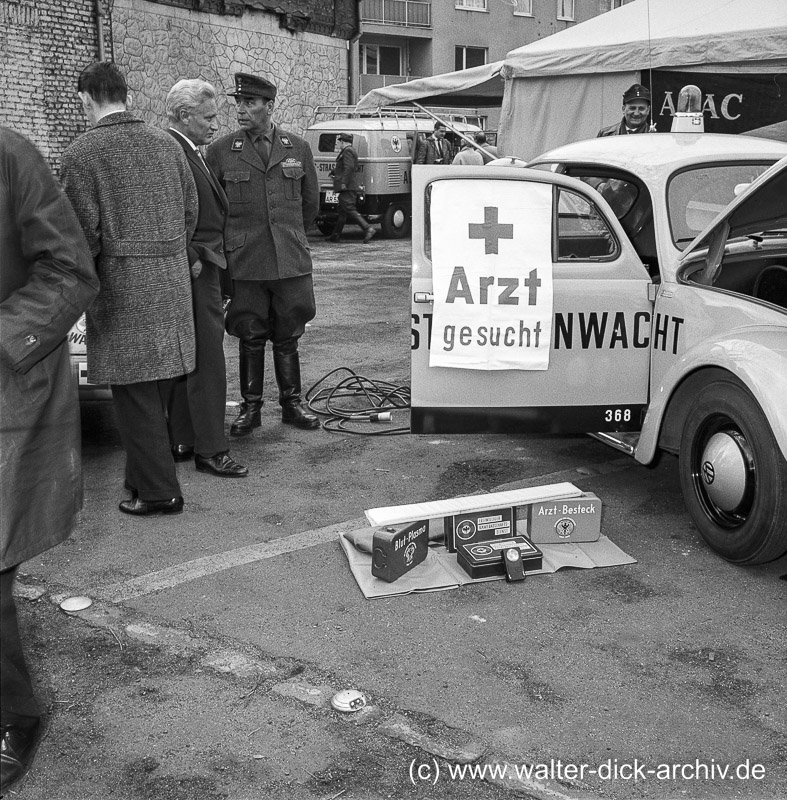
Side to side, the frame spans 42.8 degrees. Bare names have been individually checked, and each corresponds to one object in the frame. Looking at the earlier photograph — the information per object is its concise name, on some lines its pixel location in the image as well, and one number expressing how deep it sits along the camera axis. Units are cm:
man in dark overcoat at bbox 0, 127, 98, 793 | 260
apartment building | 3906
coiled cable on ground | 668
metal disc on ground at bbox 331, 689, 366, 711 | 319
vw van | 1888
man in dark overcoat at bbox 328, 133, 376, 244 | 1820
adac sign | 1050
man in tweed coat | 450
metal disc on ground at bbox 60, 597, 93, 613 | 395
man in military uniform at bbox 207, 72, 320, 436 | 620
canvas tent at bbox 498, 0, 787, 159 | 977
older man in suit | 530
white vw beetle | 486
